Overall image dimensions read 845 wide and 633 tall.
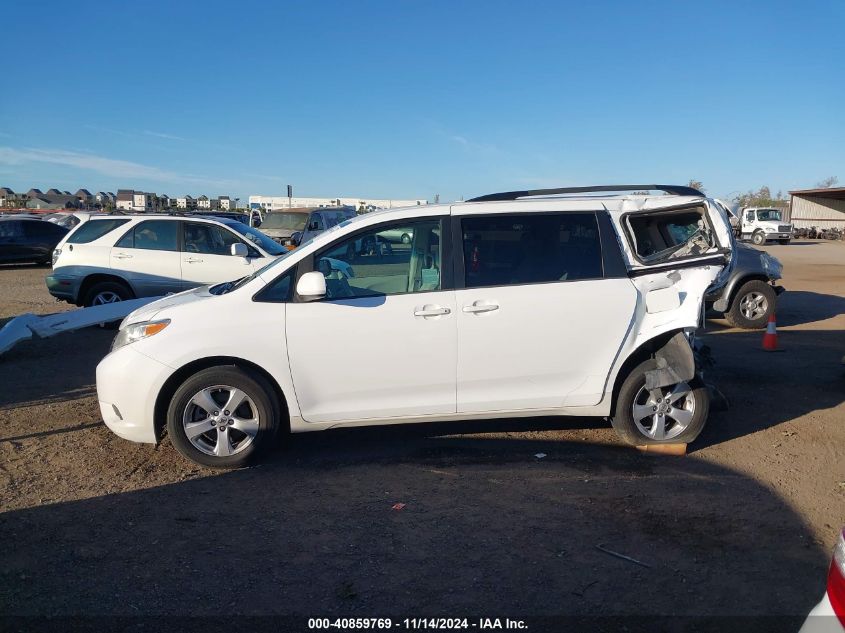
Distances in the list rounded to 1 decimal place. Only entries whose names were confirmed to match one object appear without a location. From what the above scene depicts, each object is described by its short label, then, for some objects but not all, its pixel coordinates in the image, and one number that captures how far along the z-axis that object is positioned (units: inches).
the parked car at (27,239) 917.2
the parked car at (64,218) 1165.5
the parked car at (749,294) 443.2
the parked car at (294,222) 831.7
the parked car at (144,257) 430.3
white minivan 199.8
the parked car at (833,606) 86.8
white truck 1638.8
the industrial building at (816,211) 2240.4
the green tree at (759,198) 3171.8
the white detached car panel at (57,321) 275.0
